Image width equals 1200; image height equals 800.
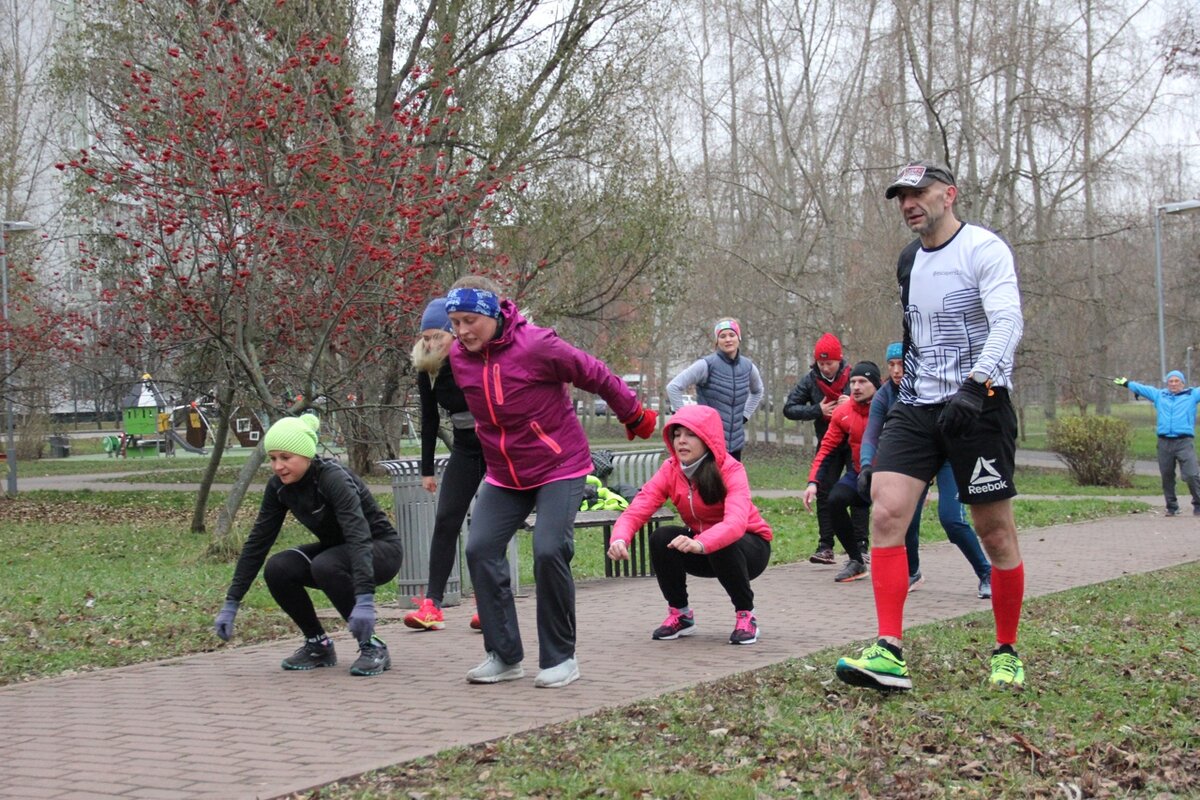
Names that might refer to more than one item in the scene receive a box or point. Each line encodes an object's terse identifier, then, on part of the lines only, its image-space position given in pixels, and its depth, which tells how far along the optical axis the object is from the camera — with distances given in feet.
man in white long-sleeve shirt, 18.43
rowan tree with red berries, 44.93
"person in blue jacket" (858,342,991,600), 29.66
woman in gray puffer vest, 33.86
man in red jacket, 33.35
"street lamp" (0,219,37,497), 75.53
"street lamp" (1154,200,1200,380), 93.62
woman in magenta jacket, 20.53
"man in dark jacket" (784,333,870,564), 35.12
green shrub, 80.53
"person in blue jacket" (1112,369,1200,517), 56.85
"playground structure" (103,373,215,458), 135.13
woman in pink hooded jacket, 24.25
